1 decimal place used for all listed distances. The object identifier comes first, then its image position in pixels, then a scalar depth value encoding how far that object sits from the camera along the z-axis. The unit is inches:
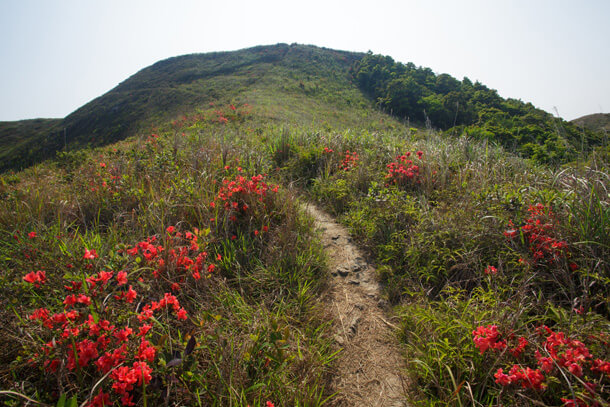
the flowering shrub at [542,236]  73.7
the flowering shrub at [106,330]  44.7
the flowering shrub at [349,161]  161.0
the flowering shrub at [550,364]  46.8
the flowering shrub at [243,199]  102.3
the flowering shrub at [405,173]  133.8
